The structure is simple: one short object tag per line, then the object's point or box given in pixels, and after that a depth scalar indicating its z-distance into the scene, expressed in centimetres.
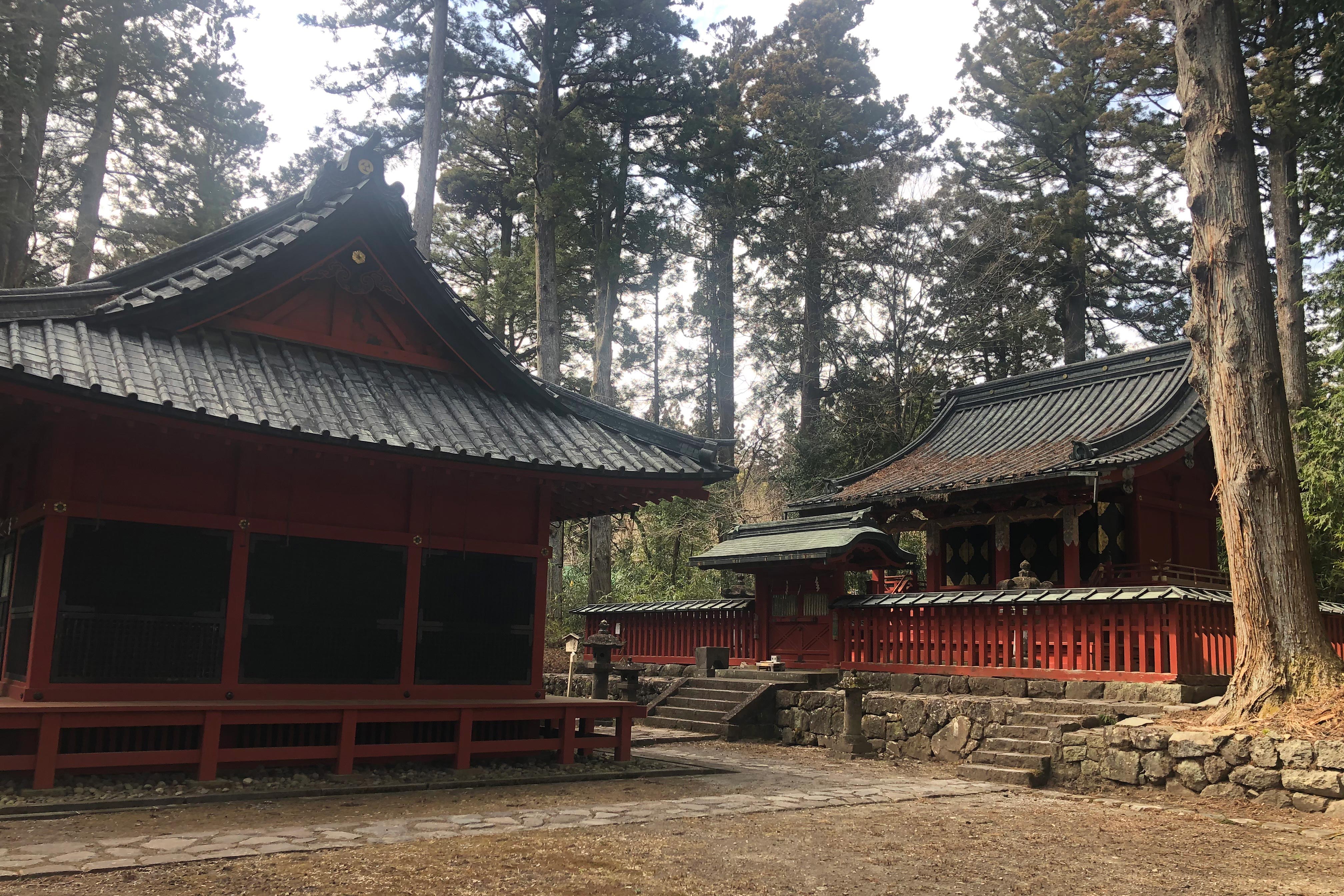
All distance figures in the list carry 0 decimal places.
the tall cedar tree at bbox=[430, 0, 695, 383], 2739
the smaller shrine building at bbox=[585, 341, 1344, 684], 1337
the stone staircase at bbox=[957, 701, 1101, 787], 1202
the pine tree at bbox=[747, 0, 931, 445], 3441
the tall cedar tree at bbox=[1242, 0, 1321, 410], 2477
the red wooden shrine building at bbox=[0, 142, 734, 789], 909
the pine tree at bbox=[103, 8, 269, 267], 2597
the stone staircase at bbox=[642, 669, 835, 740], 1648
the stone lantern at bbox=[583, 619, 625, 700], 1600
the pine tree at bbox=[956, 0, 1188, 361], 3394
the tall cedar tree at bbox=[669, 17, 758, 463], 3147
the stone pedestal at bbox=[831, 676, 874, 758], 1470
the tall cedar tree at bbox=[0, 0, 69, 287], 2114
